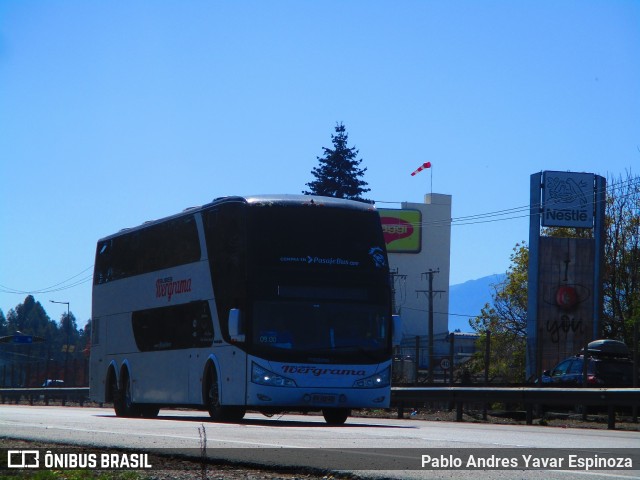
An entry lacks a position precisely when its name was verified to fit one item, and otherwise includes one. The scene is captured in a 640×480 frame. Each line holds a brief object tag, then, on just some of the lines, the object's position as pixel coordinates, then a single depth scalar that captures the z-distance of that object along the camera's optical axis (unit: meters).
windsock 119.38
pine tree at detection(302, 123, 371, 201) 89.56
